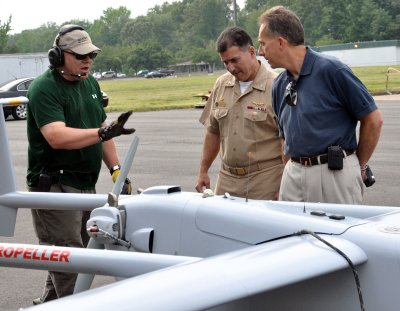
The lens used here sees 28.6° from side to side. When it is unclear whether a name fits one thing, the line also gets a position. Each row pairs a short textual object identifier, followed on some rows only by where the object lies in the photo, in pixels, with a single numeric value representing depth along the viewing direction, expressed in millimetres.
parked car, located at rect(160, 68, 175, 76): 106462
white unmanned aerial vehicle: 2354
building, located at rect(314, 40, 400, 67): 73294
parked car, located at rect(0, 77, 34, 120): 26375
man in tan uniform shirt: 4938
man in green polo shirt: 4625
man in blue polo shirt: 4113
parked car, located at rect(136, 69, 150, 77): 114675
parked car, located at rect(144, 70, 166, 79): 103125
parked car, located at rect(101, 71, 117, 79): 113781
